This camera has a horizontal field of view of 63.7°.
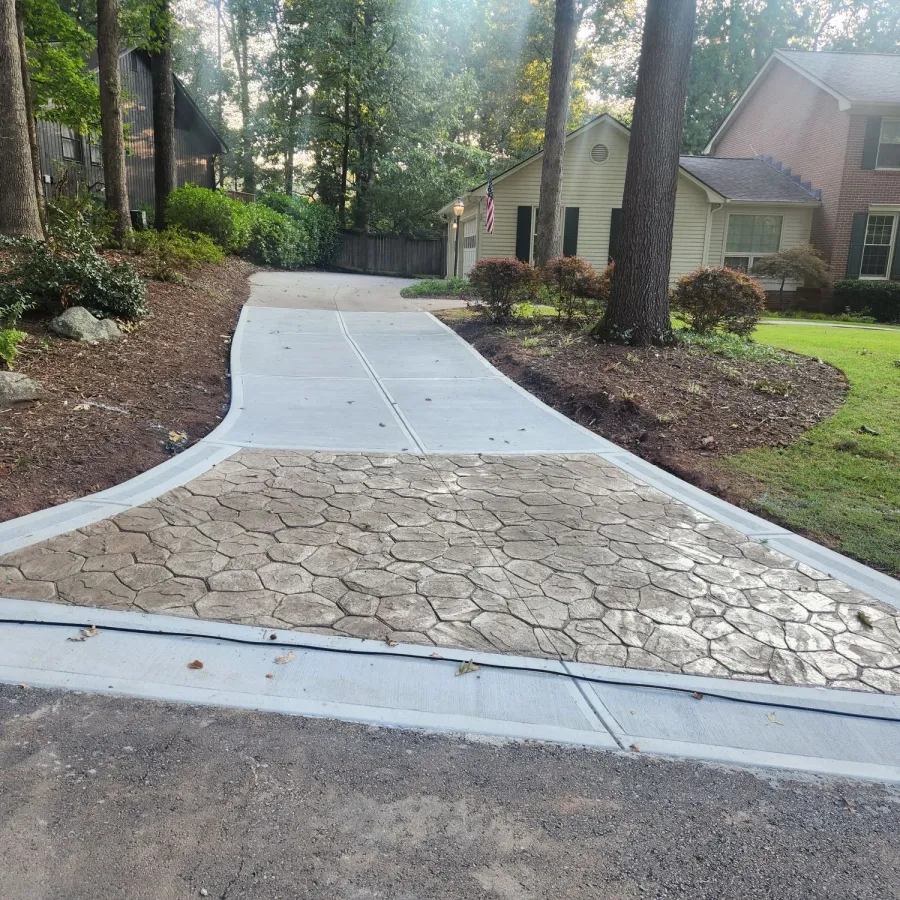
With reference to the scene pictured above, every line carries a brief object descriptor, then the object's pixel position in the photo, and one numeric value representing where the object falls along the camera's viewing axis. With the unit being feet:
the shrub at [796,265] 65.98
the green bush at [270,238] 79.64
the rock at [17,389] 19.48
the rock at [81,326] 25.68
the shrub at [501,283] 38.60
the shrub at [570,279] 36.83
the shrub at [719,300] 33.76
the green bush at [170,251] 42.01
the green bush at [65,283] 26.02
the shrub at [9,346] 20.90
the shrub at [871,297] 64.85
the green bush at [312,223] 95.09
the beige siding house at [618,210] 70.23
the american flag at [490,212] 64.18
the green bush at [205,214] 64.28
